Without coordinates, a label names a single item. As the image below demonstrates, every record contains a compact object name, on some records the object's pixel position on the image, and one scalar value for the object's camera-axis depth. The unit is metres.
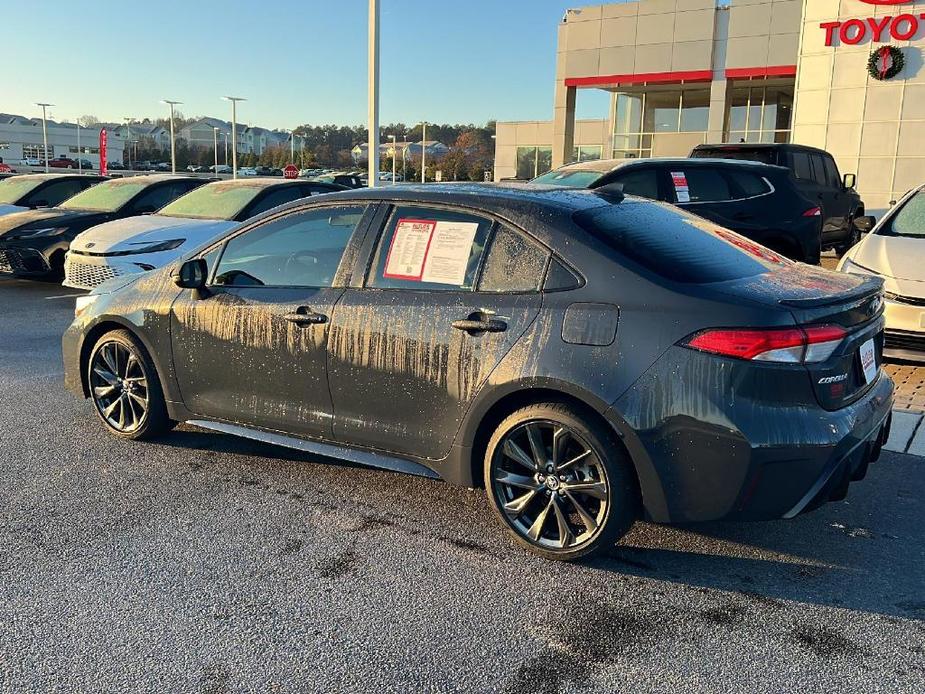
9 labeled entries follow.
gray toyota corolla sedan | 3.16
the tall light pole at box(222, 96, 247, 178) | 51.12
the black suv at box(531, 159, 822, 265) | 9.64
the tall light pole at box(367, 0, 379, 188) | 13.41
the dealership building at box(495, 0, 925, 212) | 20.02
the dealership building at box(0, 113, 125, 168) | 110.12
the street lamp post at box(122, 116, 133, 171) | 113.44
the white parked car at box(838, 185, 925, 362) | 6.31
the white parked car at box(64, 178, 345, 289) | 9.58
